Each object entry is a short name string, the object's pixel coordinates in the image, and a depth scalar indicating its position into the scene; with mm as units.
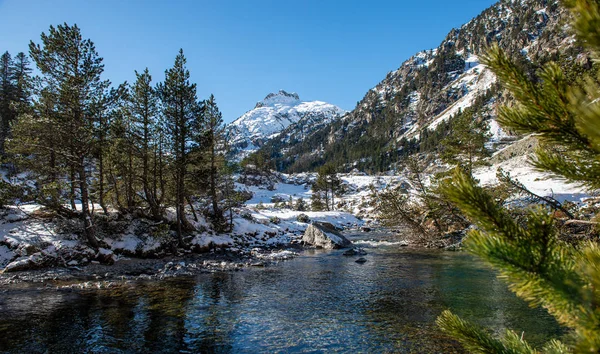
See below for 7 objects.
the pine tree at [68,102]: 17328
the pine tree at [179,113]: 24094
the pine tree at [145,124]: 23016
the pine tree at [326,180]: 73331
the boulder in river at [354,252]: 23075
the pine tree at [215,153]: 29750
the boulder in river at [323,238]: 27953
